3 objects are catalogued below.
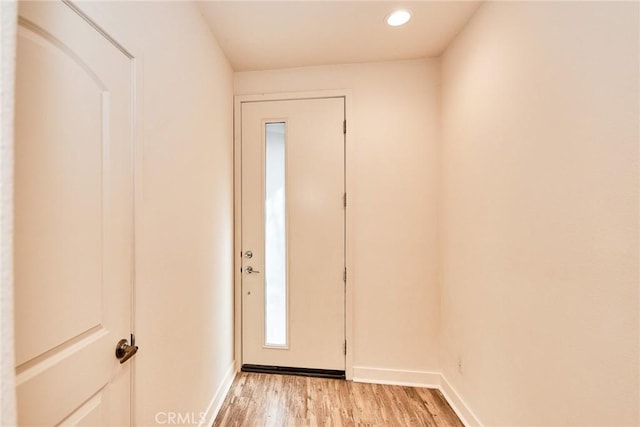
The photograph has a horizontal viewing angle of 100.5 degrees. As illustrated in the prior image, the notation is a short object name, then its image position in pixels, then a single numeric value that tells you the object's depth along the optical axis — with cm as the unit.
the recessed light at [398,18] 167
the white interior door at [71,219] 65
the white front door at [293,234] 224
